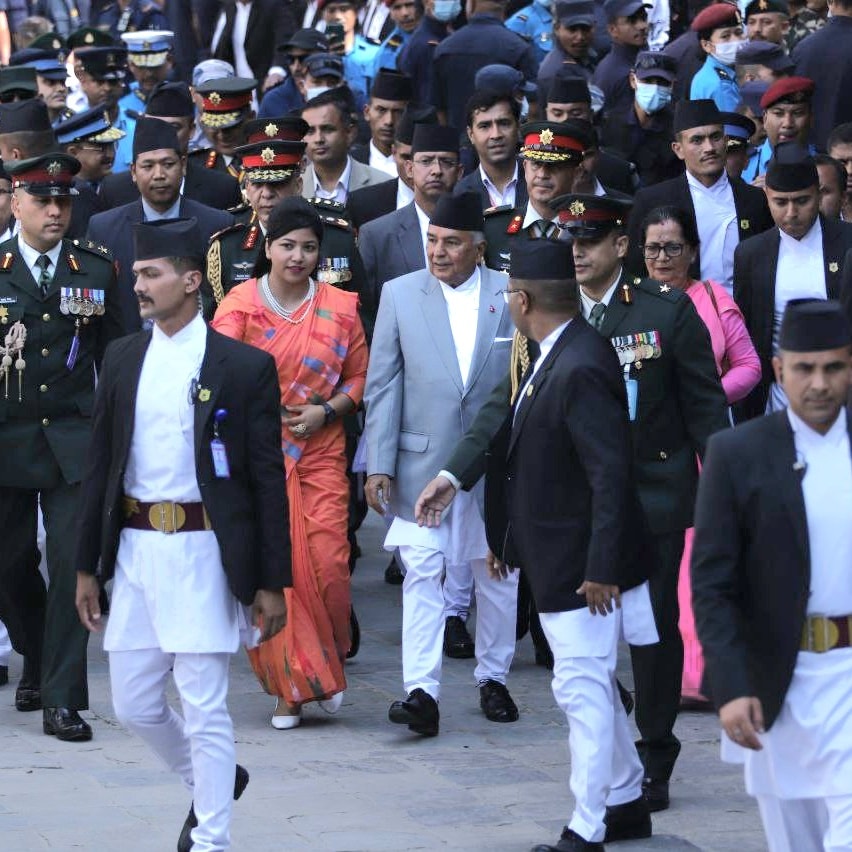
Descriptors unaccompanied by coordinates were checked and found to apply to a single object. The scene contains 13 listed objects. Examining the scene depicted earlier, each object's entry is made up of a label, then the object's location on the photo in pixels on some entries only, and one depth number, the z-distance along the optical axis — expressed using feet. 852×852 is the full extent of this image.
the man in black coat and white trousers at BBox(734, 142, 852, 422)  59.44
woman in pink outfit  54.54
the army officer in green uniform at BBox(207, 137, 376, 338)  59.34
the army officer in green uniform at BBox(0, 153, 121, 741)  52.94
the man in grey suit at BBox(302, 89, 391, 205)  71.54
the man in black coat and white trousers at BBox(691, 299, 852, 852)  32.99
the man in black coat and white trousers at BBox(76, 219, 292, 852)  40.37
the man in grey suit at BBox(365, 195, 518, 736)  53.44
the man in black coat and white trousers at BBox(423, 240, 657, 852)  40.44
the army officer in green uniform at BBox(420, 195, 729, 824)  46.09
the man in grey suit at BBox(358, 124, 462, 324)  62.49
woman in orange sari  53.04
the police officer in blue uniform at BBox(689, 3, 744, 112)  77.64
